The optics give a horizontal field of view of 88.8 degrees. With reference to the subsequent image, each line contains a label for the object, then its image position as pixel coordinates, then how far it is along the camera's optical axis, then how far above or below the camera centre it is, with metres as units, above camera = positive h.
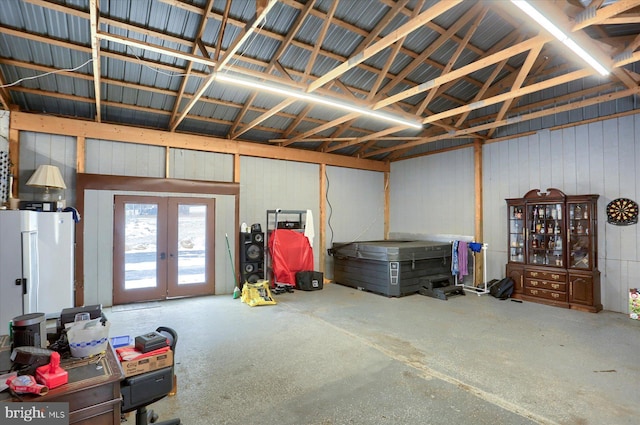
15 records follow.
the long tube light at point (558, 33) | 2.83 +1.79
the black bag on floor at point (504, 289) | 6.79 -1.54
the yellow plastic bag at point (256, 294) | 6.39 -1.57
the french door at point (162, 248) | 6.32 -0.62
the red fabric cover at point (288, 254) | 7.77 -0.92
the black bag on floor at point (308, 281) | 7.73 -1.54
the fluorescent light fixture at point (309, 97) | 4.27 +1.78
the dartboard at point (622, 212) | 5.66 +0.04
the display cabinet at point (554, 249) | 5.95 -0.67
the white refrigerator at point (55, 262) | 5.07 -0.70
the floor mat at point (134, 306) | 5.98 -1.68
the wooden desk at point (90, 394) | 1.54 -0.85
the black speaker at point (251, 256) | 7.14 -0.88
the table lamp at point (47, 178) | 5.32 +0.66
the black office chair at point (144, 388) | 1.97 -1.06
